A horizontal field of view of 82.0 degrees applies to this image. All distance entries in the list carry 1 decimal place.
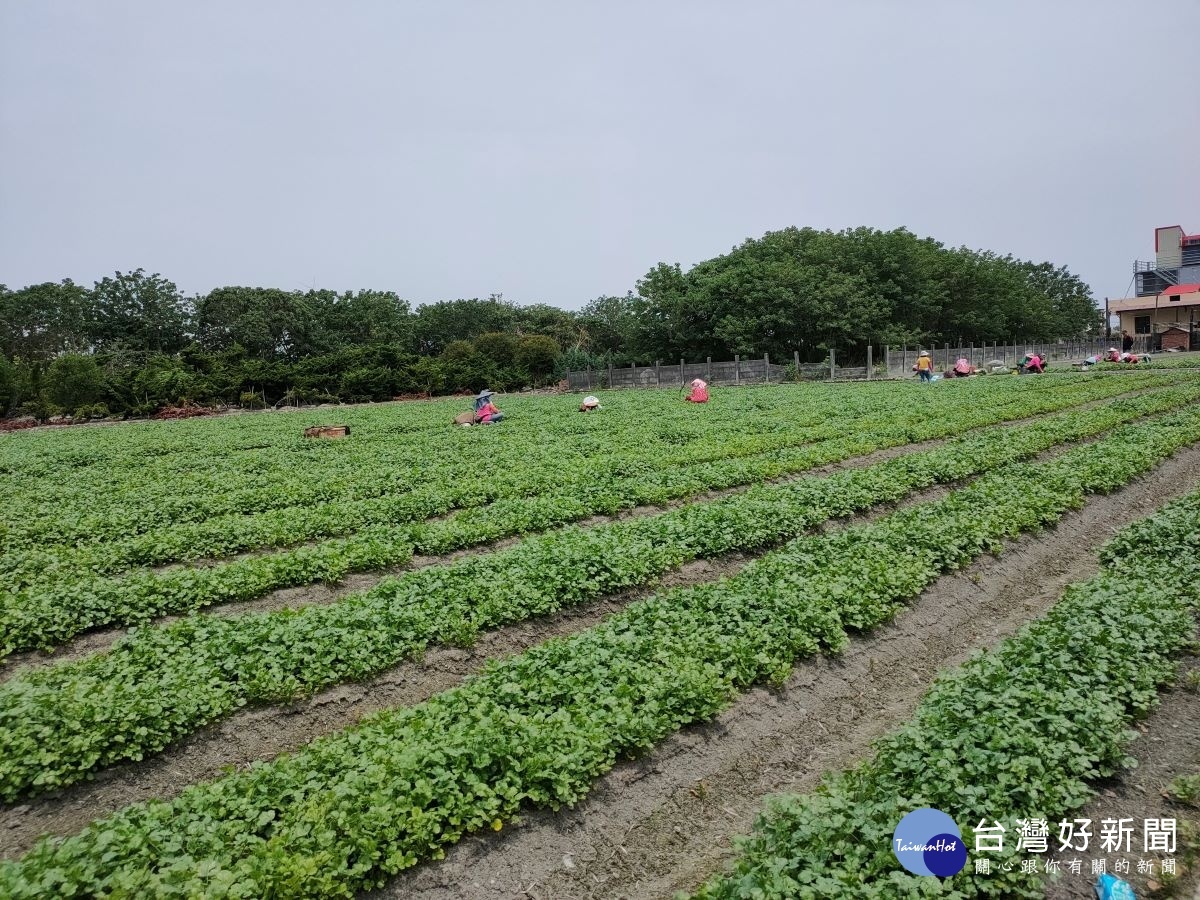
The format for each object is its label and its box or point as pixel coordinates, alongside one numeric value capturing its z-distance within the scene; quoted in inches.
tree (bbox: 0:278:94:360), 2667.3
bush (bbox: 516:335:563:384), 2448.3
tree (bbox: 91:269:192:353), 2950.3
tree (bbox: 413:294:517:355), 3754.9
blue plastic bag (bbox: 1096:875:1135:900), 151.7
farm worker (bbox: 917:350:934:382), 1544.0
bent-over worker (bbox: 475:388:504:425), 1068.7
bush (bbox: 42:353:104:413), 1614.2
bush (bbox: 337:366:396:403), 2012.8
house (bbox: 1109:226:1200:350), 2826.3
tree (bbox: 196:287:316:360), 2918.3
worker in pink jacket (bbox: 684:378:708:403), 1321.4
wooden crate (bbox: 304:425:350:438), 976.6
